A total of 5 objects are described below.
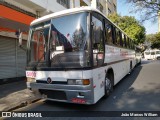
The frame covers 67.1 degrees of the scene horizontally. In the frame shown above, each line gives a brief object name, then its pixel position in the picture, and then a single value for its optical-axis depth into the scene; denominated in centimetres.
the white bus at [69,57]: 321
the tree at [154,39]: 3768
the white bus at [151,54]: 2770
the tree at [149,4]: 1367
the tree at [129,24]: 1962
